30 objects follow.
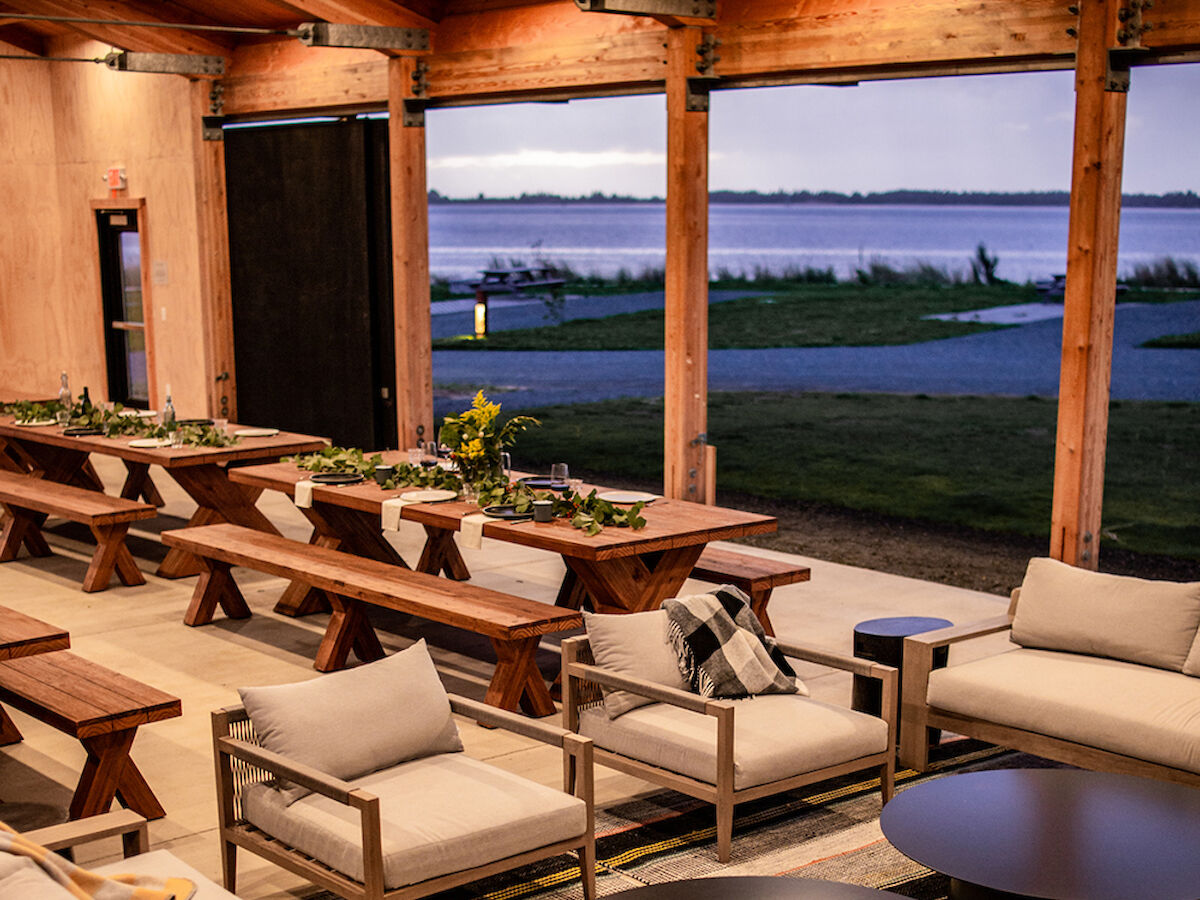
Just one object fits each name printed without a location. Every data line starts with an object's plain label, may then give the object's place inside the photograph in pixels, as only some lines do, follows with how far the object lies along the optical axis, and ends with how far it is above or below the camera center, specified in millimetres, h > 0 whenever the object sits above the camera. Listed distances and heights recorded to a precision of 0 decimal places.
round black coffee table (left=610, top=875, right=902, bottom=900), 3393 -1550
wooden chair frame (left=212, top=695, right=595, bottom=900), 3619 -1544
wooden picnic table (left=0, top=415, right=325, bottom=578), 8109 -1199
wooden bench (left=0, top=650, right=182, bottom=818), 4492 -1468
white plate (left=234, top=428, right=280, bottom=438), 8781 -1080
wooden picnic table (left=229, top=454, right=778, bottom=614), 5719 -1160
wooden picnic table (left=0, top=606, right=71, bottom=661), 4715 -1283
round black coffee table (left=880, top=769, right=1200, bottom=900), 3506 -1568
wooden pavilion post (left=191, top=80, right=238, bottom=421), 12133 -72
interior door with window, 13711 -483
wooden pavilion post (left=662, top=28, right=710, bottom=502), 8125 -105
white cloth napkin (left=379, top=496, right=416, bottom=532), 6312 -1145
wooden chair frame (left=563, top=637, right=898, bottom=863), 4359 -1545
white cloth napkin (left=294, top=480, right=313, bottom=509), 6883 -1146
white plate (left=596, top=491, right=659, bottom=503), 6414 -1097
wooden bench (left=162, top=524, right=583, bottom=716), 5598 -1433
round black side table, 5316 -1505
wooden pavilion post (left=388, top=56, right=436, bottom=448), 9938 +131
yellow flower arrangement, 6500 -834
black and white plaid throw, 4836 -1366
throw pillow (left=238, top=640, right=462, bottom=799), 4004 -1337
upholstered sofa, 4652 -1508
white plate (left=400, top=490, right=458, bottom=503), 6488 -1099
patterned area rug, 4270 -1903
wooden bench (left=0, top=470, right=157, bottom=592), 7934 -1467
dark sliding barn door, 11016 -133
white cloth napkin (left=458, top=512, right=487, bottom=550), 5957 -1158
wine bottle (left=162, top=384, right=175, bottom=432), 8702 -959
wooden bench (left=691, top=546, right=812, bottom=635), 6402 -1460
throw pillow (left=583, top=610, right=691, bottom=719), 4805 -1357
